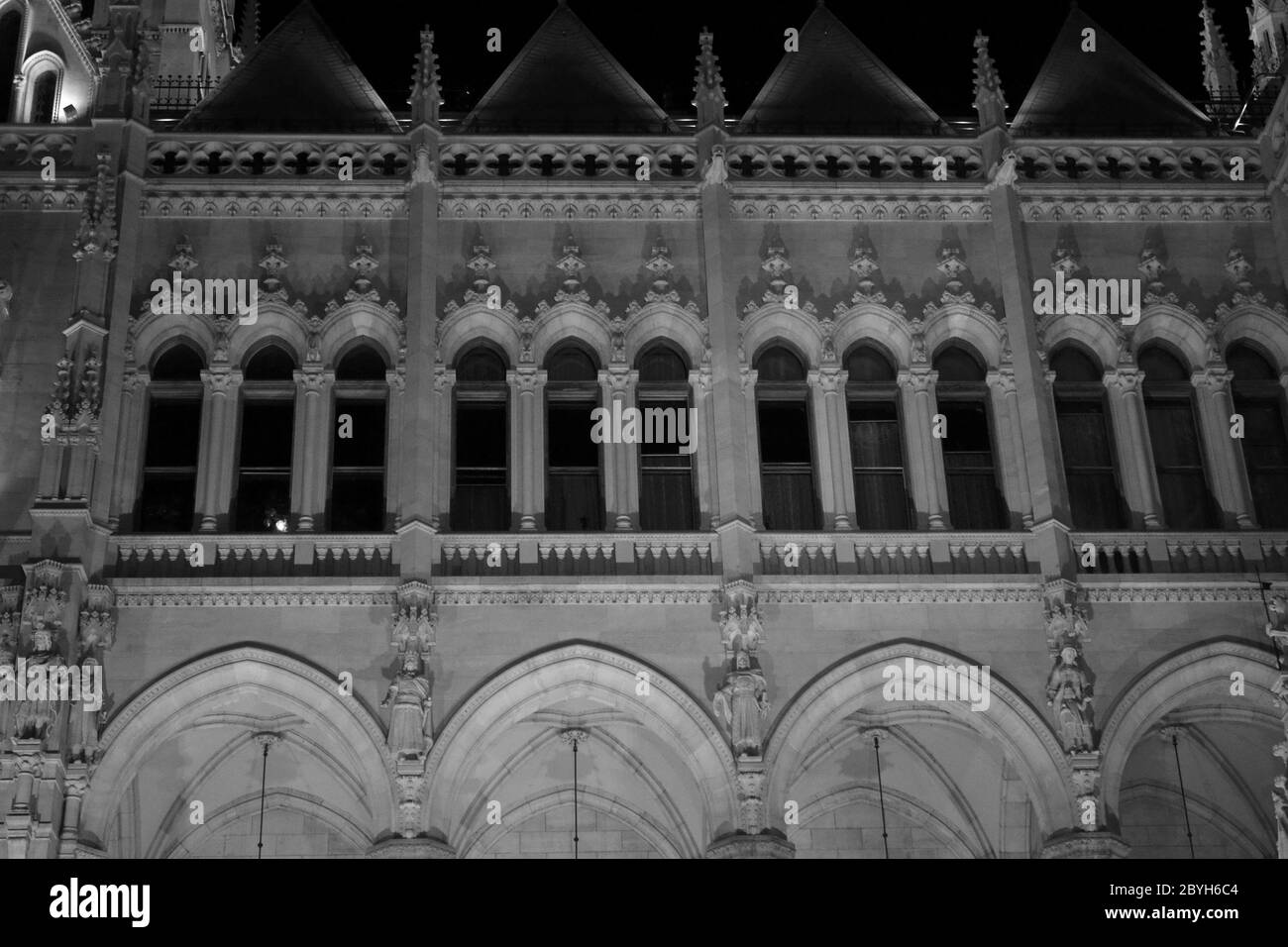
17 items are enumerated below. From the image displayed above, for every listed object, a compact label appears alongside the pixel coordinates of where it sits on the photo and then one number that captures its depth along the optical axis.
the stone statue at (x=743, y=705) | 23.31
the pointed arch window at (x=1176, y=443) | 26.30
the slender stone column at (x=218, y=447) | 25.16
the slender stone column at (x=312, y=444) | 25.14
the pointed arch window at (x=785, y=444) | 25.80
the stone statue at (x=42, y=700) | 22.58
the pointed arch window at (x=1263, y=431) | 26.50
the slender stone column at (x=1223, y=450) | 25.91
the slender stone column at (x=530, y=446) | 25.31
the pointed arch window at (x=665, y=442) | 25.59
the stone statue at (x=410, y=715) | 22.98
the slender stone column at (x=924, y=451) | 25.59
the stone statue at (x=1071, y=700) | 23.55
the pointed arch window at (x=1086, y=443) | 26.16
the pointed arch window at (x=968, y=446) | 25.92
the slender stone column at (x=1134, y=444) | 25.86
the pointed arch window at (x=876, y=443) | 25.92
